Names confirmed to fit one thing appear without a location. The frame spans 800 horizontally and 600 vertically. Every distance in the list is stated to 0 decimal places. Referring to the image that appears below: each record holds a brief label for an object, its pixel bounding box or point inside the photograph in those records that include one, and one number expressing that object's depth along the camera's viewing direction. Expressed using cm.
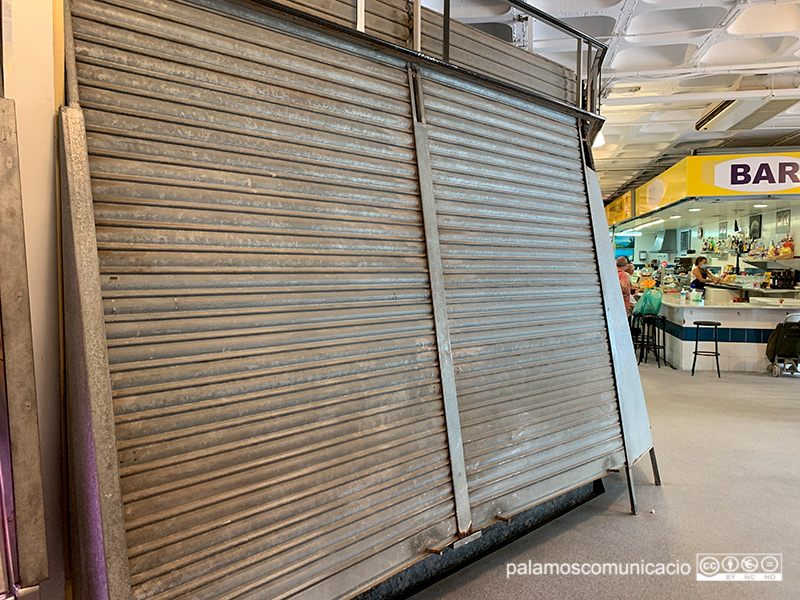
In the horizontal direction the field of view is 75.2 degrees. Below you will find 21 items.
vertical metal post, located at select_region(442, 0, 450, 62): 270
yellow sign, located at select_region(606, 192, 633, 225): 1497
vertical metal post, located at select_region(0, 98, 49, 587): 151
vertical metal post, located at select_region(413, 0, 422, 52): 255
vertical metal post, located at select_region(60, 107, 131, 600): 148
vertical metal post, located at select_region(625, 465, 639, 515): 334
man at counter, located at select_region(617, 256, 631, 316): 744
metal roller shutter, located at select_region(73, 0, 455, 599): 165
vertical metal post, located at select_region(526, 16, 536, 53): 336
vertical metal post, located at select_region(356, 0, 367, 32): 239
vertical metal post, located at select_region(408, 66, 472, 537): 245
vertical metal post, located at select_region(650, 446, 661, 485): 378
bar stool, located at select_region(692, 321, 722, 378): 750
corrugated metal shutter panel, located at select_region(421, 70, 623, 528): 268
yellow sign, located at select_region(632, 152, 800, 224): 869
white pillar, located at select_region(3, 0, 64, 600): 156
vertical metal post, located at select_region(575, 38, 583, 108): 341
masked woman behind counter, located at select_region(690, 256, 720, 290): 1045
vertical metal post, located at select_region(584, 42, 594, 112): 352
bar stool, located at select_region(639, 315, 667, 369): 880
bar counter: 800
